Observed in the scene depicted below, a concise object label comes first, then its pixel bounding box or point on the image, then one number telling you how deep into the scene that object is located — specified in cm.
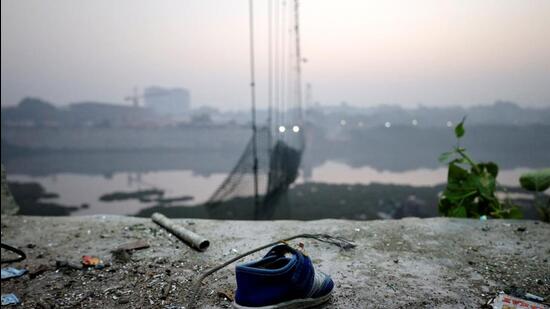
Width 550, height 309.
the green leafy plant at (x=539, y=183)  326
